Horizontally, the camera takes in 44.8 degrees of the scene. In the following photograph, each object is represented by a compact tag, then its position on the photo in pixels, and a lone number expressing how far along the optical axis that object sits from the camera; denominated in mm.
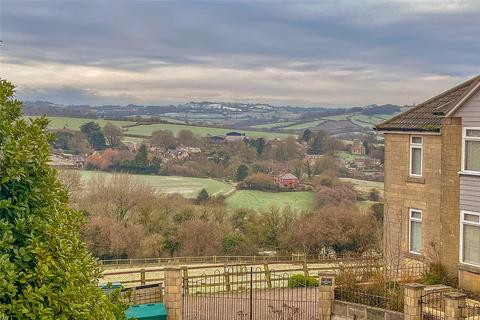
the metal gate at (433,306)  13144
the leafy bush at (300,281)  22500
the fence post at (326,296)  15242
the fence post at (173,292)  14094
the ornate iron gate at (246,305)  16656
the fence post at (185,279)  19670
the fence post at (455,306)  12102
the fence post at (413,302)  13078
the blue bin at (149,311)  13338
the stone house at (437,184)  15703
